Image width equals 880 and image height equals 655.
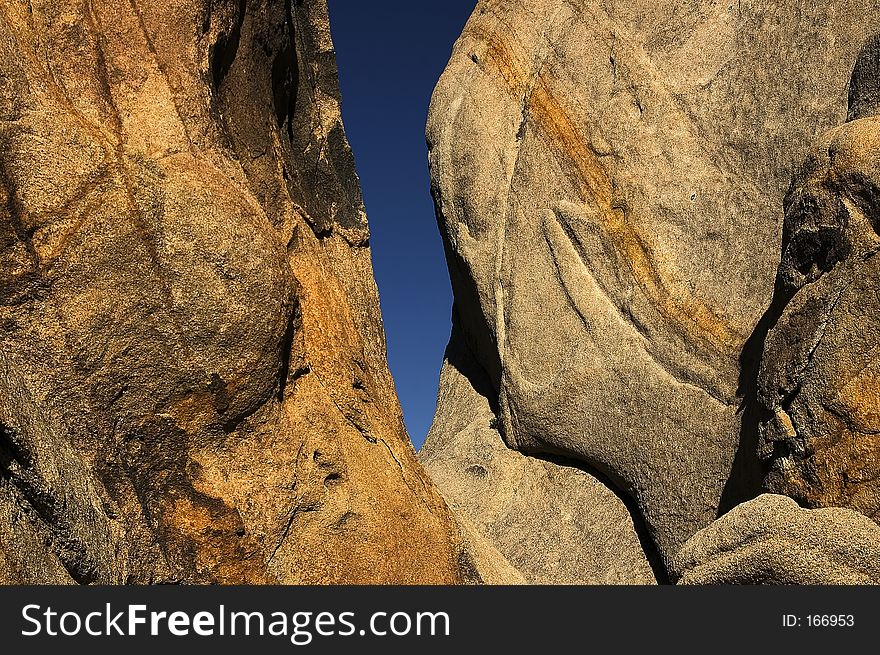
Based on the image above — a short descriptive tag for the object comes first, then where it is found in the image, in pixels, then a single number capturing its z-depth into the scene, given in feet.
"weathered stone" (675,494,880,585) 14.05
